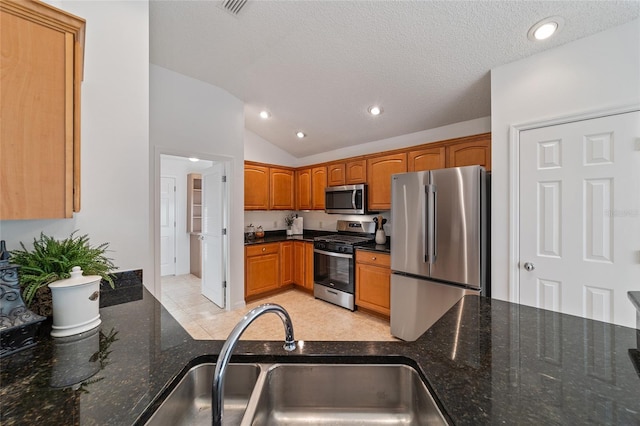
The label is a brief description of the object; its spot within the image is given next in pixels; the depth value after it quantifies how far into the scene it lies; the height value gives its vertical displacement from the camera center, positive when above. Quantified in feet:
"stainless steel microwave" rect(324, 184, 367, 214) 11.59 +0.72
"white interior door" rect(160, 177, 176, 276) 16.31 -0.77
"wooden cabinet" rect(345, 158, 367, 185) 11.73 +2.02
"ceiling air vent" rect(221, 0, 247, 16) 6.32 +5.29
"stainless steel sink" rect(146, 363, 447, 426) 2.55 -1.86
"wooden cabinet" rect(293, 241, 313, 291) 12.95 -2.63
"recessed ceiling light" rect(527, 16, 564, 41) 5.47 +4.13
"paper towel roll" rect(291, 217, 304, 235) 15.65 -0.74
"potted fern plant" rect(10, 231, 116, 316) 3.22 -0.70
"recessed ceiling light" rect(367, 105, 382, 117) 9.81 +4.08
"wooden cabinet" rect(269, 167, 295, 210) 13.71 +1.41
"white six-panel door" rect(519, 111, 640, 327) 5.30 -0.07
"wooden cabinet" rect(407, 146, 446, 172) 9.16 +2.08
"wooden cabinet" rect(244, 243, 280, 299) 11.82 -2.66
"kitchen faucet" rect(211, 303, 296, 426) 1.79 -1.06
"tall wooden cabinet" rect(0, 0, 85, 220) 2.73 +1.18
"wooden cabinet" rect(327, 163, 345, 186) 12.63 +2.02
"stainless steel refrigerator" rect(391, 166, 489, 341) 7.25 -0.89
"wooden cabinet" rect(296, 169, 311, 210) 14.20 +1.42
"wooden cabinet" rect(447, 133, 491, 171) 8.10 +2.07
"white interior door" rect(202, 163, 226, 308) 10.97 -0.91
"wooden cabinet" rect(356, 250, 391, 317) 9.87 -2.72
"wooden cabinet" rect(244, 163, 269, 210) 12.54 +1.38
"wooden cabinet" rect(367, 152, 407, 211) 10.50 +1.71
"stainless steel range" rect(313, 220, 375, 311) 11.05 -2.29
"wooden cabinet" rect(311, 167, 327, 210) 13.47 +1.53
